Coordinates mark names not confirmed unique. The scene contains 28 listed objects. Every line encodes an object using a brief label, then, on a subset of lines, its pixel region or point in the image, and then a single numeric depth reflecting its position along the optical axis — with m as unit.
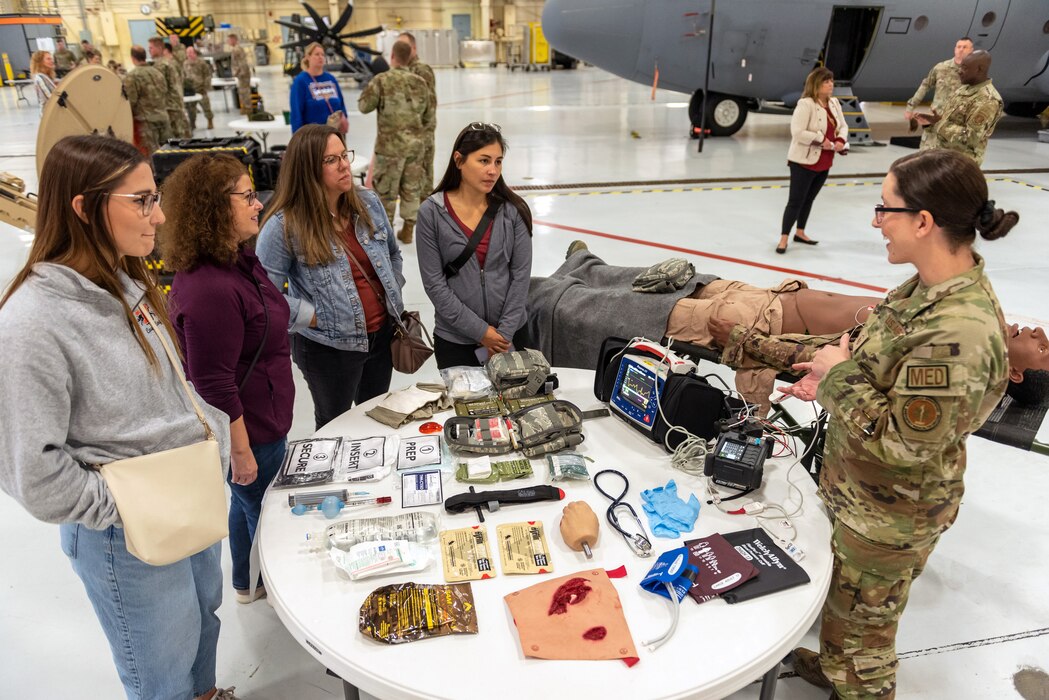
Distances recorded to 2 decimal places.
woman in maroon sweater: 1.93
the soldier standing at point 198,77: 13.62
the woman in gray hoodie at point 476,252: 2.86
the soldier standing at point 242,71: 14.62
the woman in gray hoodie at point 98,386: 1.32
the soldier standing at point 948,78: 6.91
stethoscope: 1.81
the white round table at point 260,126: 7.18
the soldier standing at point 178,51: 12.15
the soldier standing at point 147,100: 9.01
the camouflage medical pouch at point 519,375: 2.58
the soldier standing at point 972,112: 5.98
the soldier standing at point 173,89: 9.81
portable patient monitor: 2.29
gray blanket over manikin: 3.46
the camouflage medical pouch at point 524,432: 2.23
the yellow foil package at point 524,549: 1.74
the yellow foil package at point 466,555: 1.72
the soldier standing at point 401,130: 6.35
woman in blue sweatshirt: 6.59
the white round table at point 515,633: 1.43
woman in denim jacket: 2.59
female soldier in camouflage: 1.53
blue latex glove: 1.90
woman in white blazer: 5.79
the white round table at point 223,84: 15.14
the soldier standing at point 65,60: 15.53
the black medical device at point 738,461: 2.00
